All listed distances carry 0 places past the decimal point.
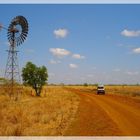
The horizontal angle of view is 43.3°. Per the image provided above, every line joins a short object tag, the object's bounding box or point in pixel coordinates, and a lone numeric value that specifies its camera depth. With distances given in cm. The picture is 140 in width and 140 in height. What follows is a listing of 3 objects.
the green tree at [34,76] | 2581
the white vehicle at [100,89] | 3121
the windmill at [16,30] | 2198
